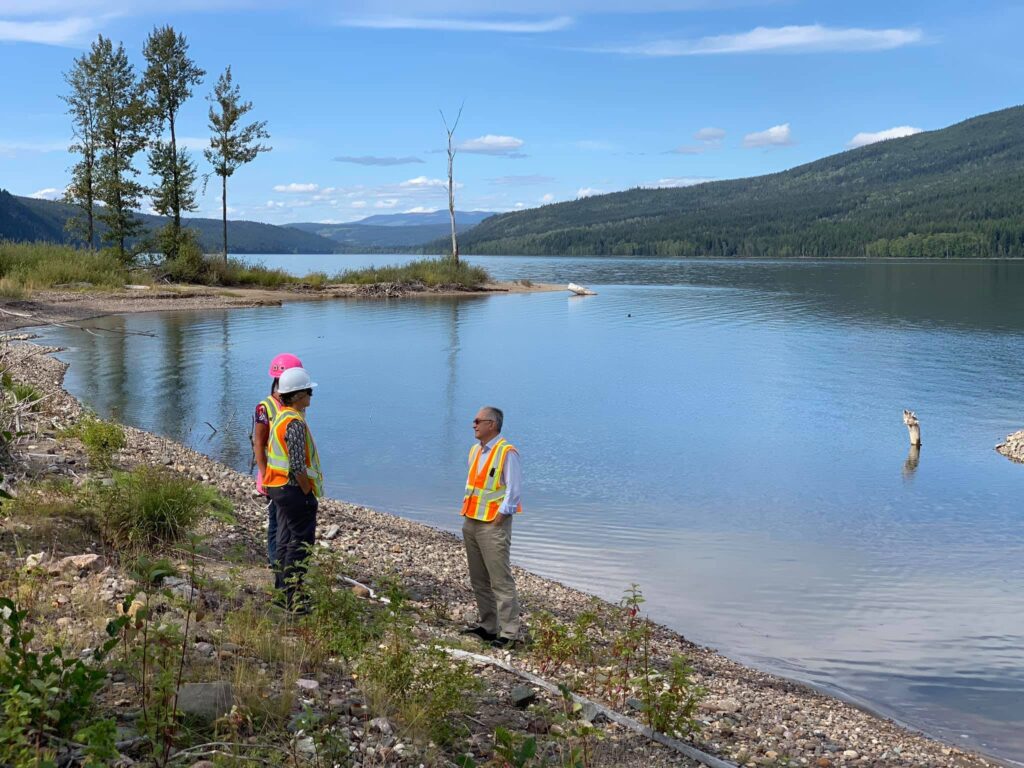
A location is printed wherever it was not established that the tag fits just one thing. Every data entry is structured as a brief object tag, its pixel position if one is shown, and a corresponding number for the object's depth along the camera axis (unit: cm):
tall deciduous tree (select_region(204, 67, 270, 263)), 4766
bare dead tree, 5997
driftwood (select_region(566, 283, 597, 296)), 6359
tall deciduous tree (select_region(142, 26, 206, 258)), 4516
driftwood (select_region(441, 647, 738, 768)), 517
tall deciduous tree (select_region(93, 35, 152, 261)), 4434
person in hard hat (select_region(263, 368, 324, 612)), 668
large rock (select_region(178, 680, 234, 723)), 439
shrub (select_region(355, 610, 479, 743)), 486
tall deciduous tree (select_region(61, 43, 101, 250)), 4416
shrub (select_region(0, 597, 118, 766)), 362
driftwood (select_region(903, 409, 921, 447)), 1684
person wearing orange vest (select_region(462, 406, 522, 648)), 705
